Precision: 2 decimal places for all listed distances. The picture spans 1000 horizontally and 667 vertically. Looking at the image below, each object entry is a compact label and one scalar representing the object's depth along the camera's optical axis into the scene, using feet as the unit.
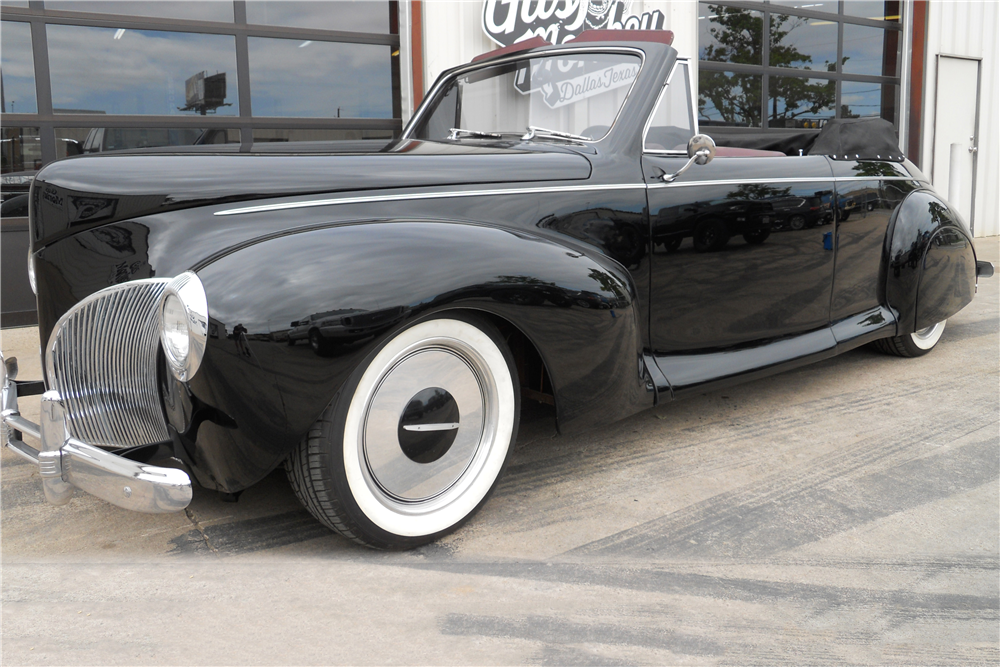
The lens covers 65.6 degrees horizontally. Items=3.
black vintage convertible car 5.87
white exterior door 31.48
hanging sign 20.99
